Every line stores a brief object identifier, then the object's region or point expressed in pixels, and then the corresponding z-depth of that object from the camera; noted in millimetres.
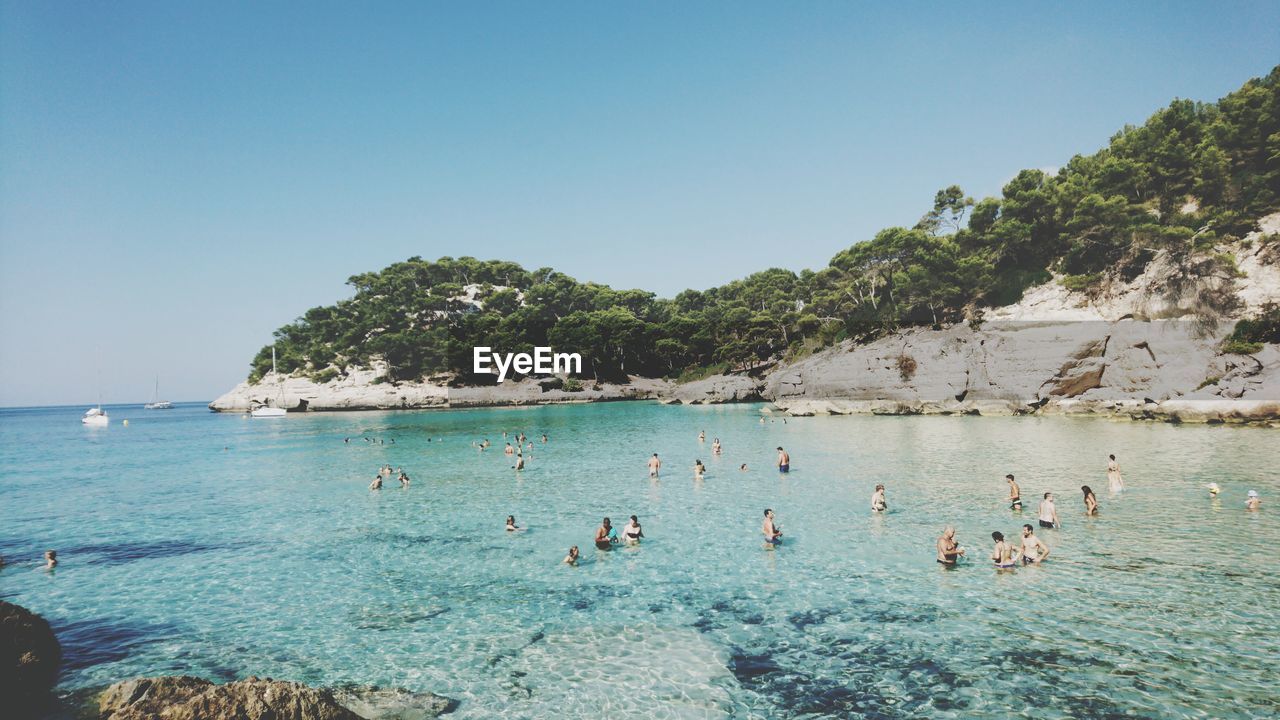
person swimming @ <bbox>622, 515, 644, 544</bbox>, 18562
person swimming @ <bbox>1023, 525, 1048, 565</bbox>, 15266
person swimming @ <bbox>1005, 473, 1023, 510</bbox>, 20438
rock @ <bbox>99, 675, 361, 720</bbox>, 7105
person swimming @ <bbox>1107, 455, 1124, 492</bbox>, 22188
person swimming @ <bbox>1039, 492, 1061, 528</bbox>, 18266
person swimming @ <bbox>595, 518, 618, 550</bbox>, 18000
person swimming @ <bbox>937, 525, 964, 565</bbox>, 15230
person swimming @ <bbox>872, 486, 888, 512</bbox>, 21125
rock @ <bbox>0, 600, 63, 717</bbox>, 10047
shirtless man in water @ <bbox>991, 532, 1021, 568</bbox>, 15078
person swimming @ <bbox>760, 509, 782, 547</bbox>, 17766
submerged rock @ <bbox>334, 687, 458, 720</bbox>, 9438
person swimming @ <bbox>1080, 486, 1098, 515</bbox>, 19578
